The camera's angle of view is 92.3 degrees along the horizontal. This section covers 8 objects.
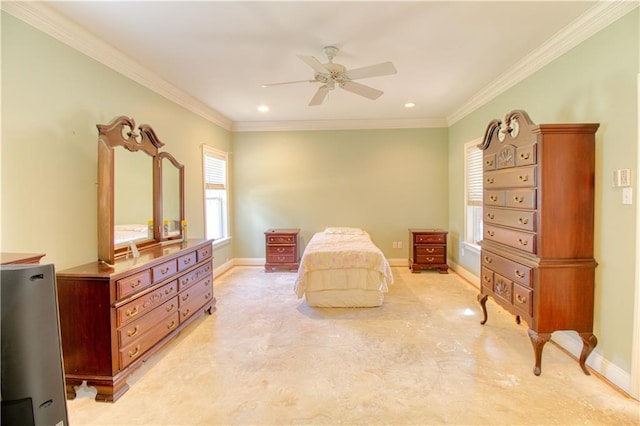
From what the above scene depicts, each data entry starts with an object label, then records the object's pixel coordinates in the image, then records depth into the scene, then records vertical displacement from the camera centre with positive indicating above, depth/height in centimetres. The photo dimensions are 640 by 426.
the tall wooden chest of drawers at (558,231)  219 -19
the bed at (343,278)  360 -84
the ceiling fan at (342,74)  252 +117
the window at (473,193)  443 +18
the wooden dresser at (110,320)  203 -78
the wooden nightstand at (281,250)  533 -75
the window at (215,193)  478 +25
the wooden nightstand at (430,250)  510 -74
